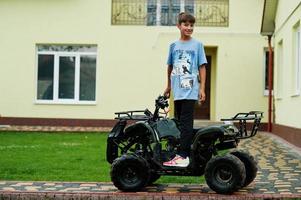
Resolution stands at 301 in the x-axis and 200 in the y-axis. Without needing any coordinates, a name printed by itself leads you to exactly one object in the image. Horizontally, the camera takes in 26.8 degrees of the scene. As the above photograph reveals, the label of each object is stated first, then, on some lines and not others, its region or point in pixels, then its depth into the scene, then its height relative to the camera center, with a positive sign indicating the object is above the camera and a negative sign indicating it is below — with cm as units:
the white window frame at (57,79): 2161 +90
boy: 746 +35
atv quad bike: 722 -55
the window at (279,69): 1828 +116
